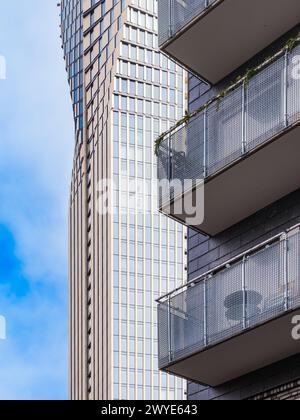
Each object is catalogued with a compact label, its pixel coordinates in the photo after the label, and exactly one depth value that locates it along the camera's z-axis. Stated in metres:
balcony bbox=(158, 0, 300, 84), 15.51
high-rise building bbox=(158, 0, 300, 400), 13.66
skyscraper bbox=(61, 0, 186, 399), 144.00
